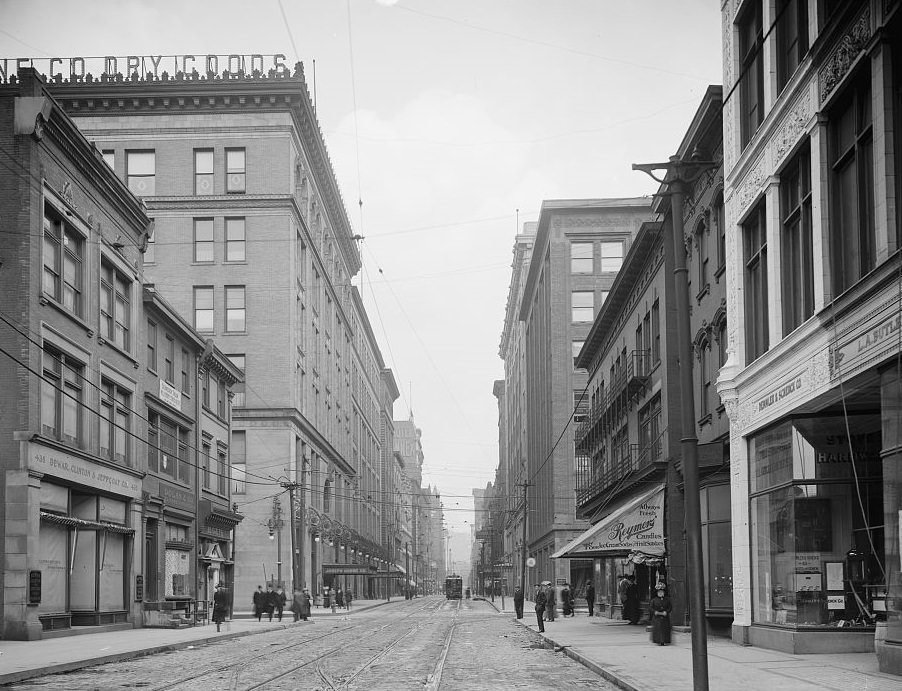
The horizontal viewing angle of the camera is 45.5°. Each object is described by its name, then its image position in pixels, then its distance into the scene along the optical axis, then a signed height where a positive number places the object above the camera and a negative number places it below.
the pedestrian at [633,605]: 38.59 -4.97
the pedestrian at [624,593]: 39.41 -4.84
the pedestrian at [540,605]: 34.47 -4.46
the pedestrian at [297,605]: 50.81 -6.42
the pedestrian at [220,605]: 37.16 -4.70
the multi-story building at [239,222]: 65.31 +15.24
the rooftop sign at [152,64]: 66.62 +25.28
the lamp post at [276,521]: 64.69 -3.14
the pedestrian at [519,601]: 47.78 -6.08
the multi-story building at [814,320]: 16.83 +2.66
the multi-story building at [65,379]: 29.03 +2.75
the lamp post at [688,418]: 12.62 +0.60
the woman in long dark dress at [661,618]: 24.59 -3.50
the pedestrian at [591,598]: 51.41 -6.26
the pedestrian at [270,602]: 50.81 -6.34
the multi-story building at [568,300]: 75.56 +11.93
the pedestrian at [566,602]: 51.50 -6.49
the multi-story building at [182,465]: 40.72 +0.16
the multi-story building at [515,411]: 116.44 +7.02
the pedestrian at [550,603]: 41.83 -5.47
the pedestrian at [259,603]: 51.69 -6.50
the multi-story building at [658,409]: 27.72 +1.96
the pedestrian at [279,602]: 51.17 -6.38
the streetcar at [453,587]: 130.00 -14.58
